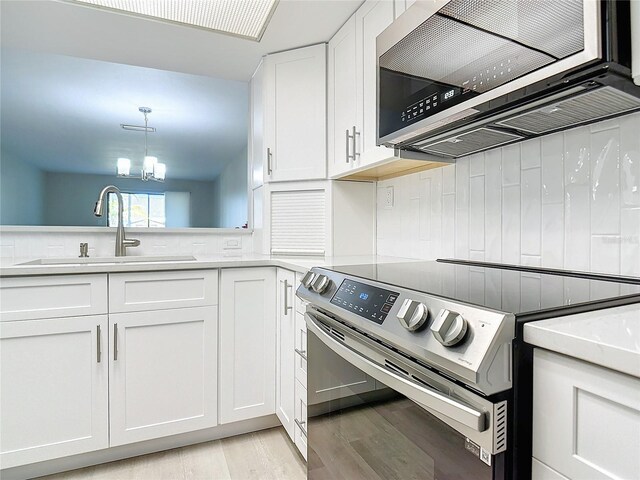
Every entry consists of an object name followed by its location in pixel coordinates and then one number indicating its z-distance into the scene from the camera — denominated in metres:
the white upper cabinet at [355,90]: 1.64
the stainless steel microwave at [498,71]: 0.73
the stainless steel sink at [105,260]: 1.95
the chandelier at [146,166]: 4.04
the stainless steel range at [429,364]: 0.58
